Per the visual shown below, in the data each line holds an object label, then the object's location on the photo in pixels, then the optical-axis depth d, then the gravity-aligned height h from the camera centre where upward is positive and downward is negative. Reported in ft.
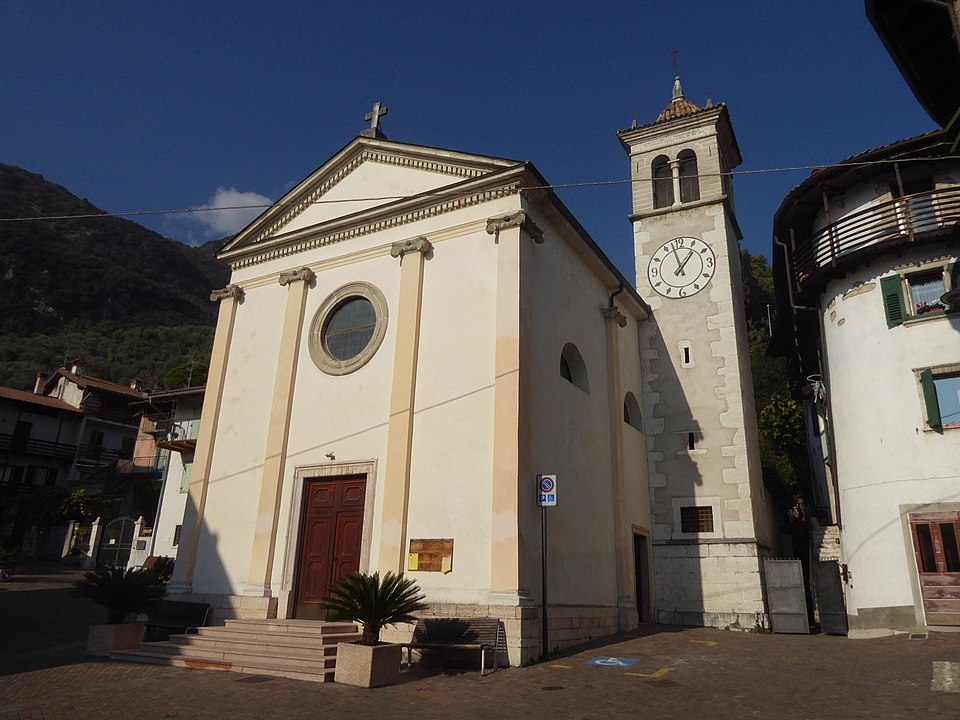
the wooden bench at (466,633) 30.48 -2.85
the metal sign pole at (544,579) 32.53 -0.29
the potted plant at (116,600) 34.04 -2.12
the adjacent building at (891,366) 41.42 +14.54
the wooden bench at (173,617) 38.86 -3.29
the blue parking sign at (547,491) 33.43 +4.02
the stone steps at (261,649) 29.30 -4.05
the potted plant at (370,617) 26.63 -2.11
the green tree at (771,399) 90.02 +27.06
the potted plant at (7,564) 72.28 -1.11
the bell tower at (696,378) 51.52 +16.74
